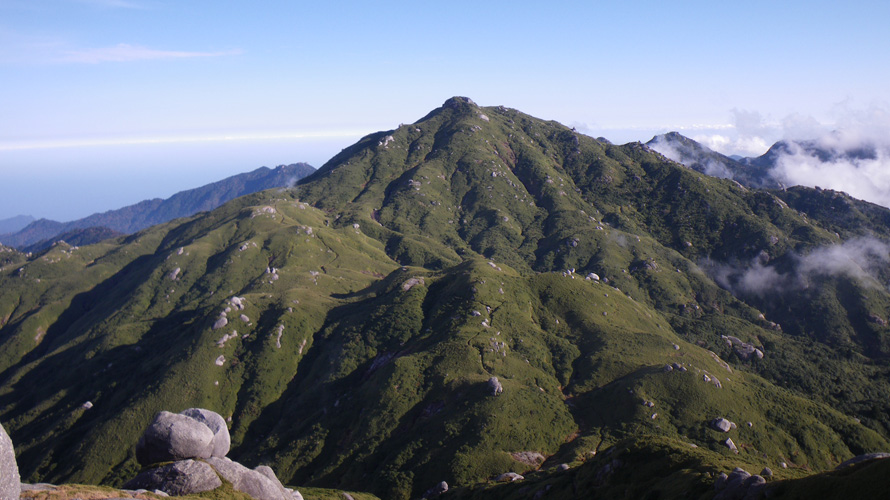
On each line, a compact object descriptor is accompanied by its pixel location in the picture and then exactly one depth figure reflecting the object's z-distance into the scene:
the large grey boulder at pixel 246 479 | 84.56
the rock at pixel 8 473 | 48.19
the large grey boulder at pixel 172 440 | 86.56
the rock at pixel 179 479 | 77.25
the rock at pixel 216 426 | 93.25
